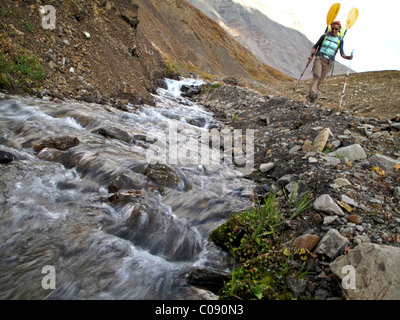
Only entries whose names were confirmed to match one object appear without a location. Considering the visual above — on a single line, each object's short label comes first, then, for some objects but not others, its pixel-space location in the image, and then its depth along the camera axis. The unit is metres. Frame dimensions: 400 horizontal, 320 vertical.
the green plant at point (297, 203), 3.57
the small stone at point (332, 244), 2.73
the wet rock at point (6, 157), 4.33
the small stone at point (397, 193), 3.67
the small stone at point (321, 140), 5.33
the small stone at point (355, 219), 3.15
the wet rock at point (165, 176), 4.79
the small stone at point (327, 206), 3.35
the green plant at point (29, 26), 7.40
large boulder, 2.18
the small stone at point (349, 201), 3.45
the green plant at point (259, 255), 2.50
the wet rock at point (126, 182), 4.32
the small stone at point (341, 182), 3.88
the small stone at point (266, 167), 5.61
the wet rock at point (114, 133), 6.36
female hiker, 8.20
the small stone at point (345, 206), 3.37
